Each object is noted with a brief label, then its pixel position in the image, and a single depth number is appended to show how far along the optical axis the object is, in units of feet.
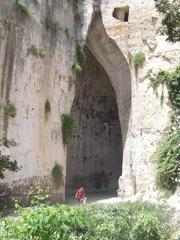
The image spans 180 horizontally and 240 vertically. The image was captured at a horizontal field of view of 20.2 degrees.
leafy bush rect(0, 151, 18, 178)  45.06
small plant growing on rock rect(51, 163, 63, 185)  65.72
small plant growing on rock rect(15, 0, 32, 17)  60.39
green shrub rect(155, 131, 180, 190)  50.31
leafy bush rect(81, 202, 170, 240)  30.68
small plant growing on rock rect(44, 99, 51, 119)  65.41
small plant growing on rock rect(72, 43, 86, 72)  71.41
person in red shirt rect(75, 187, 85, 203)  61.41
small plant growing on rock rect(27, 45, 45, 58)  62.70
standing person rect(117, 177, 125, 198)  68.34
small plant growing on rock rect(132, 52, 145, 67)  70.13
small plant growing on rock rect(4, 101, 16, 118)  57.77
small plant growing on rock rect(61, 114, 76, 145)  68.69
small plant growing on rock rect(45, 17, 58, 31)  66.54
